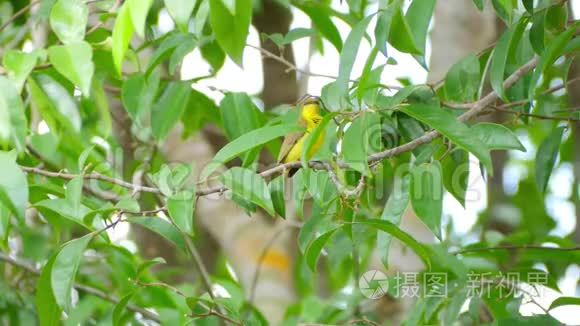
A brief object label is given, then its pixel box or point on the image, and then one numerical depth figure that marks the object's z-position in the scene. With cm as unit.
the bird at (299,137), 522
